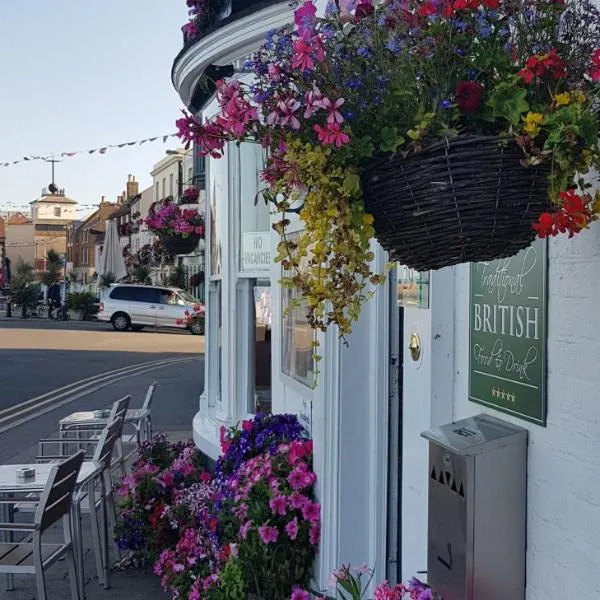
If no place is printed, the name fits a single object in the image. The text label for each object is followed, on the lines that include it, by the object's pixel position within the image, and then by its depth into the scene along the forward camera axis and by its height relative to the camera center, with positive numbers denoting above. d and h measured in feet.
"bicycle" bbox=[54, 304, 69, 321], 123.70 -4.70
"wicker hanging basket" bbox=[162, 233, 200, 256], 24.86 +1.29
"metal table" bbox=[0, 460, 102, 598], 14.79 -3.92
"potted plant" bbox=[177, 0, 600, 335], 5.49 +1.19
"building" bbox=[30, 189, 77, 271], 297.33 +23.29
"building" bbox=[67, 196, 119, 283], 230.17 +13.68
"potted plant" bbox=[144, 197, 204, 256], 24.38 +1.80
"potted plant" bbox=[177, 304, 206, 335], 90.29 -4.93
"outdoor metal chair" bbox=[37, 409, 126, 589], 16.43 -4.74
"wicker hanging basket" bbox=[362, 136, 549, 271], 5.64 +0.64
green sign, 7.53 -0.48
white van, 96.32 -2.46
